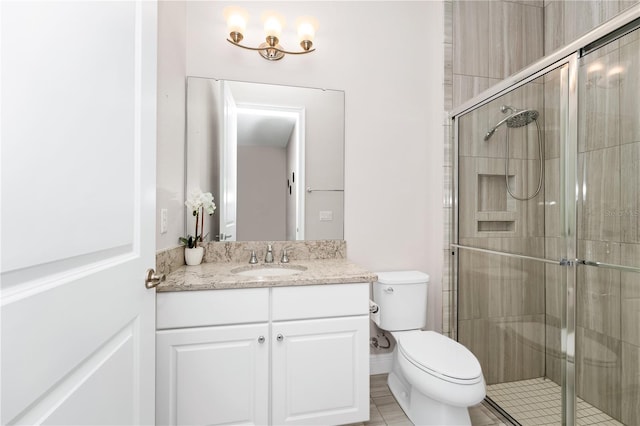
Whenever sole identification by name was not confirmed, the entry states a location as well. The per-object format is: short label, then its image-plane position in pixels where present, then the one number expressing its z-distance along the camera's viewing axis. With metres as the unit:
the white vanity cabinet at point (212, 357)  1.29
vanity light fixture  1.76
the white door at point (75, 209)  0.48
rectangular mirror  1.84
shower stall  1.31
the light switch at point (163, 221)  1.44
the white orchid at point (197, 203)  1.69
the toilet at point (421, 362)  1.31
